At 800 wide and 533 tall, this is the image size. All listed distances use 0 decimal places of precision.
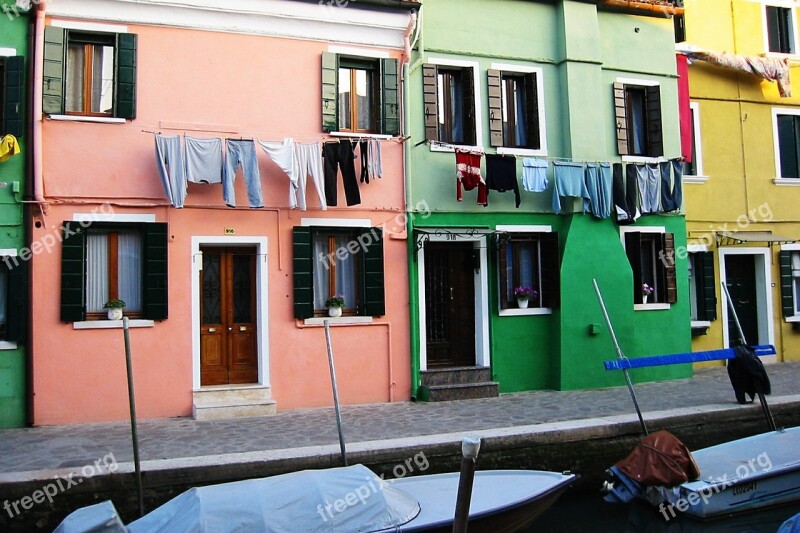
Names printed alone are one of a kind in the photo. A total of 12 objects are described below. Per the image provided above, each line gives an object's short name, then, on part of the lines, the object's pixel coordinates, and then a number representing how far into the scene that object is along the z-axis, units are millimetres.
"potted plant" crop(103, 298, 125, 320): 10797
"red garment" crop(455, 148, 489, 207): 12656
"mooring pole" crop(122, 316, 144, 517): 7420
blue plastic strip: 10539
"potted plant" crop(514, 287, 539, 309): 13323
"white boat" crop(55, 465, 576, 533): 5852
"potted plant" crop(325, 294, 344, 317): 12047
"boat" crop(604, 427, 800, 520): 8383
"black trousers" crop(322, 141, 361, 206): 11836
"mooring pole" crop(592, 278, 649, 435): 9941
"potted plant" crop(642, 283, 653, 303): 14318
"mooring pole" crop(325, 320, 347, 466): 8219
